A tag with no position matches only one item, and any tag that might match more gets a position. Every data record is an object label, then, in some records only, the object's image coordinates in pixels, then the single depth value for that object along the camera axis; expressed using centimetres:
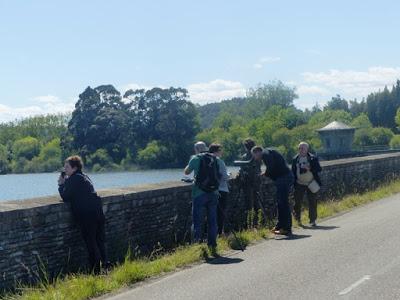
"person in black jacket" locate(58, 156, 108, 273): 902
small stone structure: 9738
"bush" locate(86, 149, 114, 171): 9187
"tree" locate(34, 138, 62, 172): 10288
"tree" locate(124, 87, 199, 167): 9981
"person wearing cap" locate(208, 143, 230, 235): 1148
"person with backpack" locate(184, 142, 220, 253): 1067
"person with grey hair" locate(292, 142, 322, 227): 1420
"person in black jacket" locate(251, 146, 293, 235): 1278
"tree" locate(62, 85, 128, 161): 9632
